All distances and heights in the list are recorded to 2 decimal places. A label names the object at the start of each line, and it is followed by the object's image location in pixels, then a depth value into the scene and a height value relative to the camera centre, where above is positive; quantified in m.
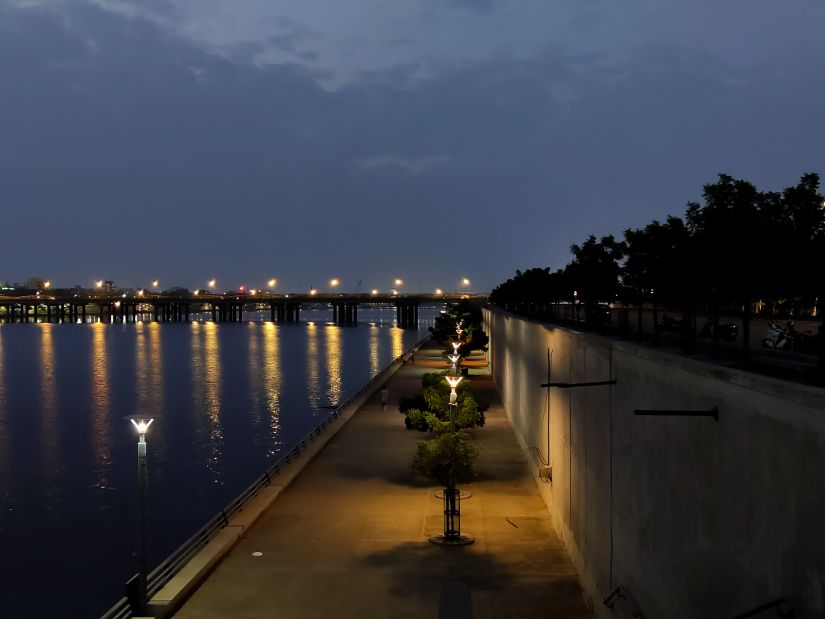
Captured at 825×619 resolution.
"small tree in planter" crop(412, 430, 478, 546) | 20.03 -4.16
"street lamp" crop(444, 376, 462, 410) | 21.11 -2.23
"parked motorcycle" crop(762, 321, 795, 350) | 13.73 -0.72
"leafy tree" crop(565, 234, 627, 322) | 32.53 +1.11
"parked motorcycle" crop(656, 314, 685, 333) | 20.65 -0.68
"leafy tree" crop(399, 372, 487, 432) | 26.24 -3.83
